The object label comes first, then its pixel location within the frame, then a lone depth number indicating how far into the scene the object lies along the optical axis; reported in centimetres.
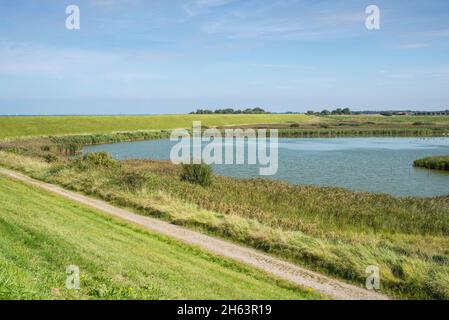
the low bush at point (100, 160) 3538
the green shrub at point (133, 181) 2556
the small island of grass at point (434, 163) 4669
